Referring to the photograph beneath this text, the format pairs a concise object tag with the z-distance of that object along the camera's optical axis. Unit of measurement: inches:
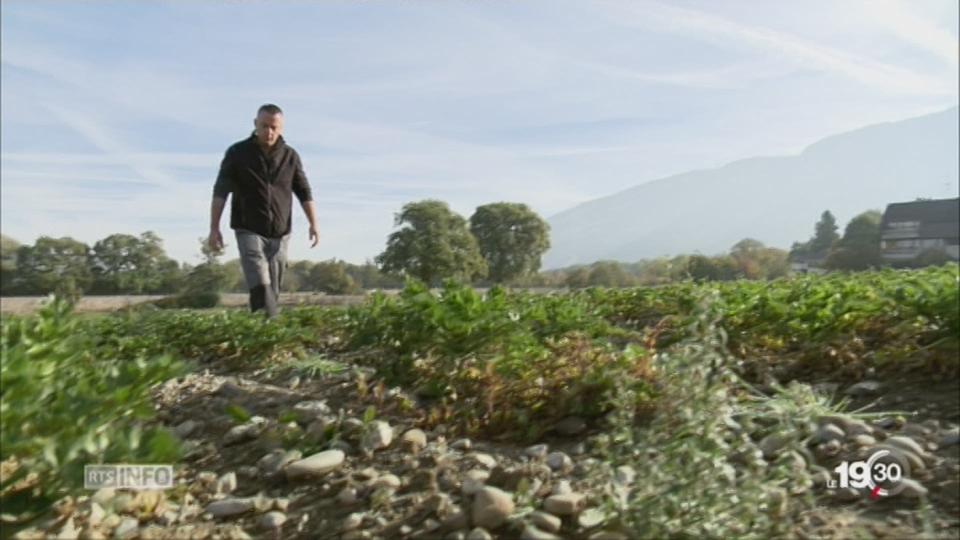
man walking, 253.6
